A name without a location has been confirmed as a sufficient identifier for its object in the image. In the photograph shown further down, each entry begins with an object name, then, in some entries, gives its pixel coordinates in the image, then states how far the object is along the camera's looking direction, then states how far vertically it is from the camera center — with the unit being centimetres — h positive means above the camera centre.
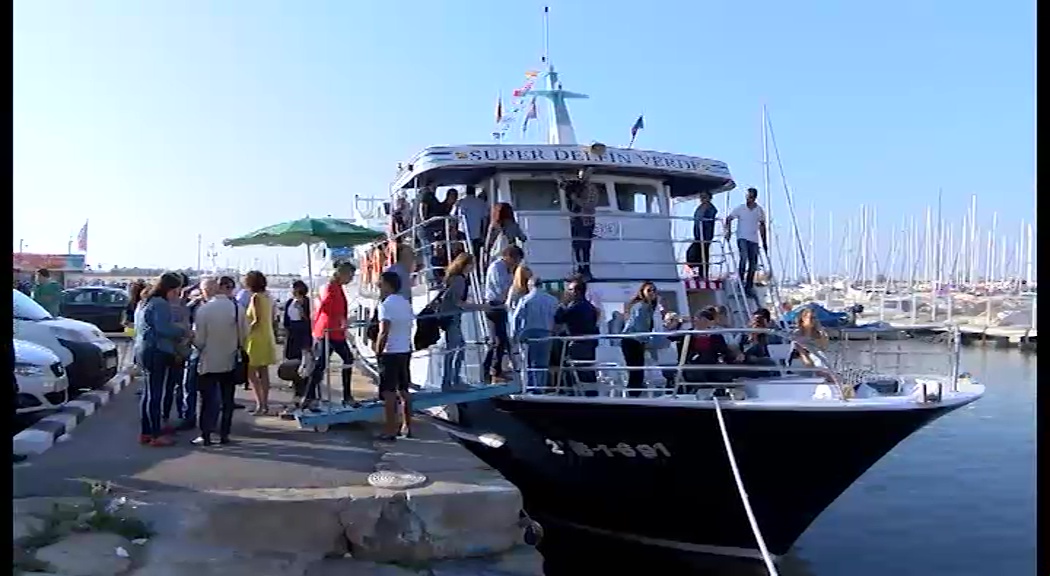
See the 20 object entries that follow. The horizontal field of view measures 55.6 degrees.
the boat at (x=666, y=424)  831 -111
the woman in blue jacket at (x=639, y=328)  930 -29
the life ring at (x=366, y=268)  1648 +45
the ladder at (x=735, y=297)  1196 +1
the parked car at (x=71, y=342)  1115 -56
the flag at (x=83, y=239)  7988 +437
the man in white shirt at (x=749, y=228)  1202 +84
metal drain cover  670 -127
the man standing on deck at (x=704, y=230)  1234 +84
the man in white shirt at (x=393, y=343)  833 -40
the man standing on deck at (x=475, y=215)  1216 +99
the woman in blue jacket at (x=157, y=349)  805 -45
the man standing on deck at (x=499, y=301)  958 -5
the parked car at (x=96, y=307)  2327 -32
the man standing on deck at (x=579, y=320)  917 -22
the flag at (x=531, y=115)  1700 +312
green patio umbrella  1316 +82
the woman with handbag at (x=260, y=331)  959 -36
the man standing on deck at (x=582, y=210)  1192 +106
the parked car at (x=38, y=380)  942 -84
